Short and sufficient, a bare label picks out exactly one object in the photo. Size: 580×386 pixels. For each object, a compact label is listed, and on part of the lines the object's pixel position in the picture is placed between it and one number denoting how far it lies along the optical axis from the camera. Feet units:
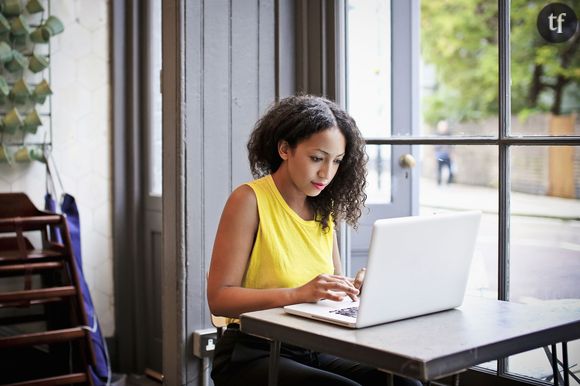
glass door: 9.41
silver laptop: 5.66
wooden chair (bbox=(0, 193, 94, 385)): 10.79
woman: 6.59
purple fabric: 11.28
